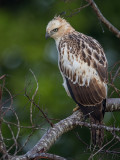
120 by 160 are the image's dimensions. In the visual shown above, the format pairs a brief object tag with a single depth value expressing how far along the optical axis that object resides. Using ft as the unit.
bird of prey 36.14
